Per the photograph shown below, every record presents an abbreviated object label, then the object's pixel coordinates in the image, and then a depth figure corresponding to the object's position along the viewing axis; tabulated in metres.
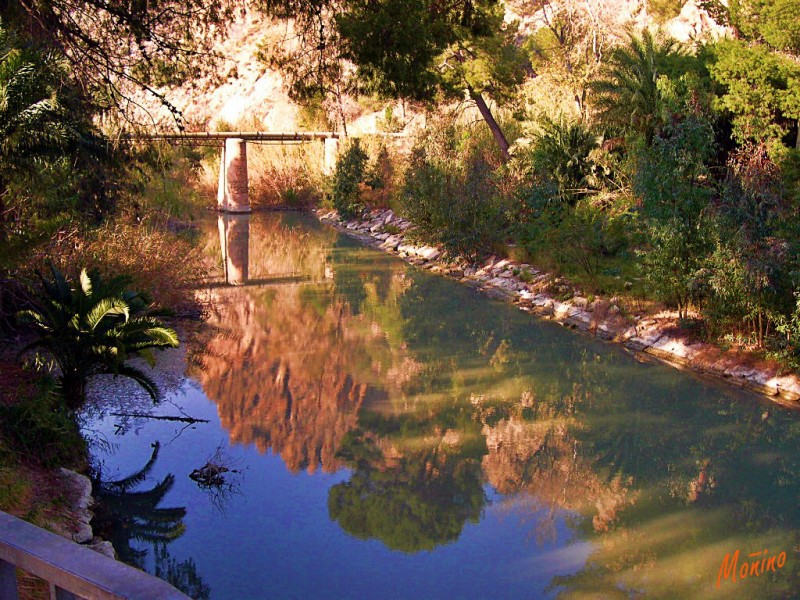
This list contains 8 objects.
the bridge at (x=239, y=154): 34.59
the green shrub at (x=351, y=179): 30.38
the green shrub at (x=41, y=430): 6.32
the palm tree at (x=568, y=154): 16.86
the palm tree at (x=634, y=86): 17.88
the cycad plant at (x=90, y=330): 7.75
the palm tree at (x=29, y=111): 8.28
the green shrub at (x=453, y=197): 18.48
